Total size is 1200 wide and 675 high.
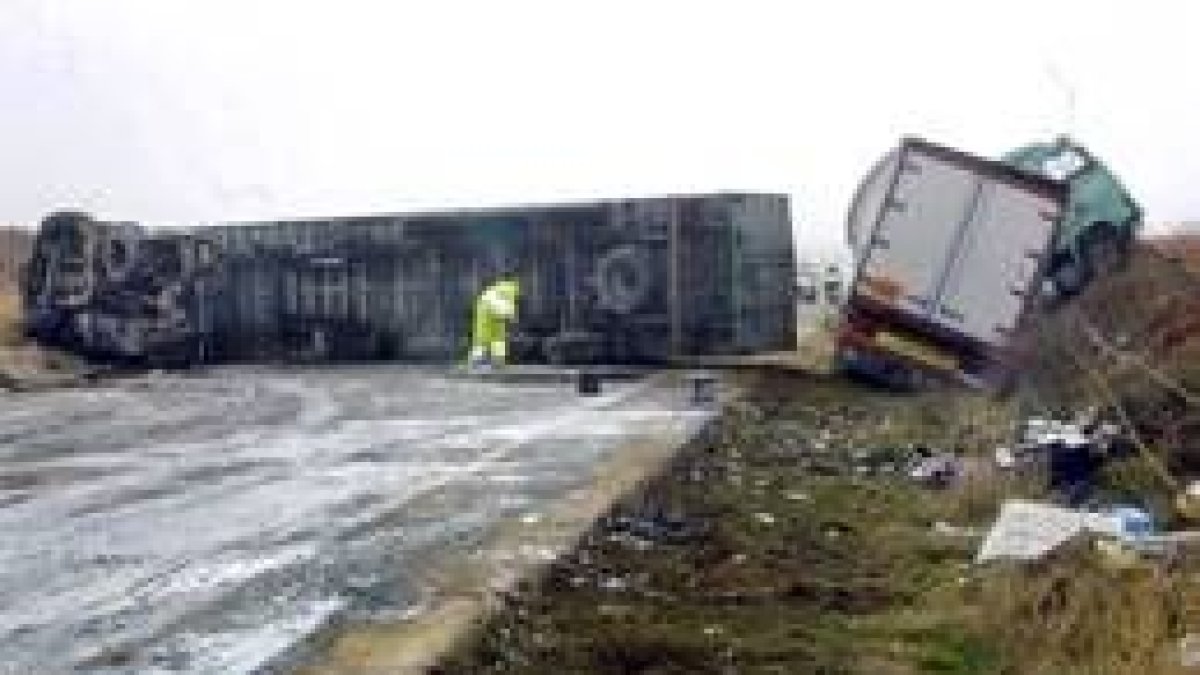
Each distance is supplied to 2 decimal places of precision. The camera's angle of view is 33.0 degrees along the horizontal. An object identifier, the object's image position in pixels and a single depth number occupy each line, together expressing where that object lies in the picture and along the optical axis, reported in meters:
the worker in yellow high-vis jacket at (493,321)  26.03
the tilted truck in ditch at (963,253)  20.58
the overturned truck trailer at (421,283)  26.77
